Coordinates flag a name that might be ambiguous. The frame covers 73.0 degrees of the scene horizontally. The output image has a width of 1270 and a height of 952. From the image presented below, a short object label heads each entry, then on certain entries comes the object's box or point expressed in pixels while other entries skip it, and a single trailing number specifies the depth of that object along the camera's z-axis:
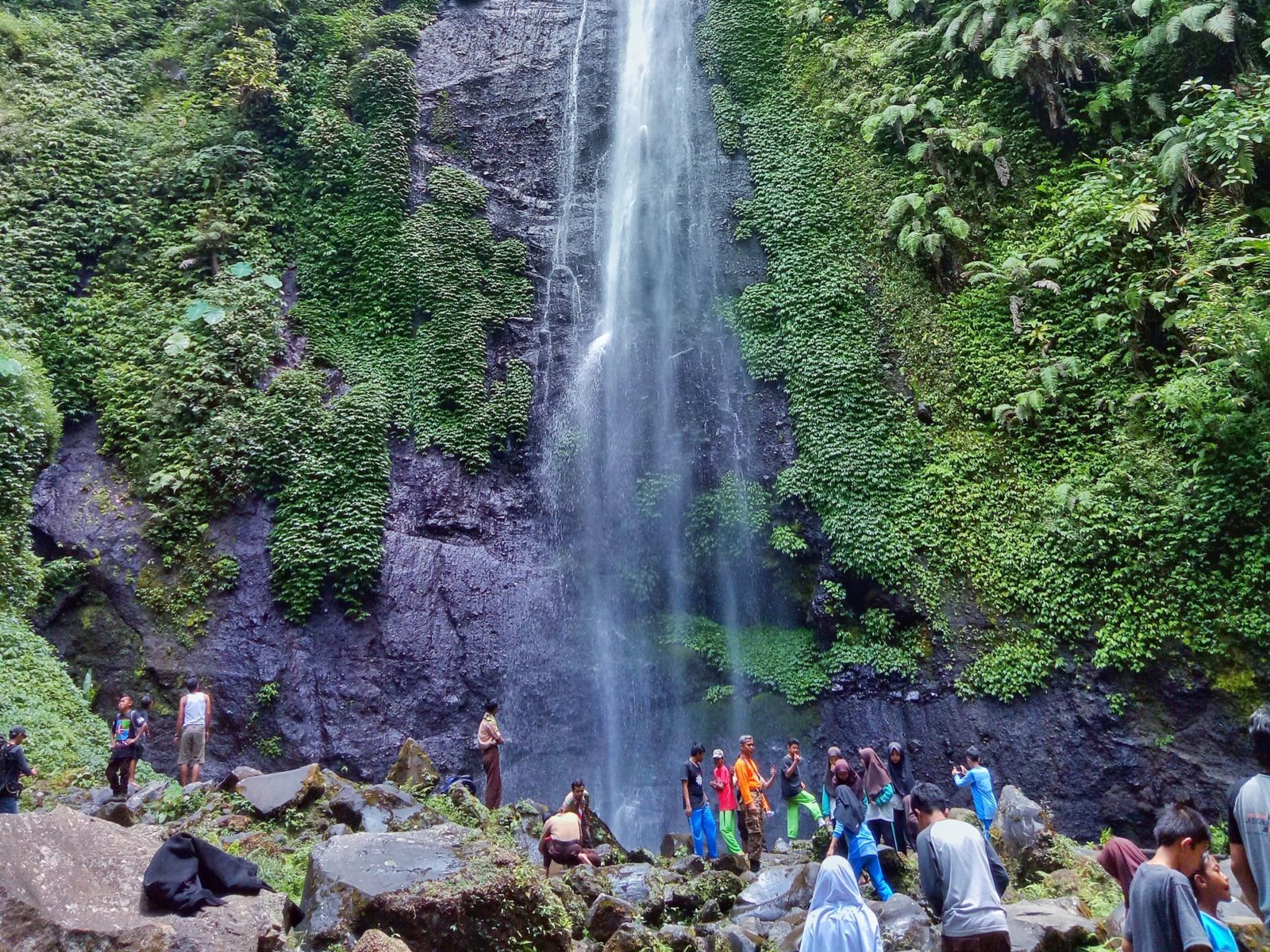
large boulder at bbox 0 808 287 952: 4.42
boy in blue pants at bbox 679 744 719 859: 10.03
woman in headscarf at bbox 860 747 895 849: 8.67
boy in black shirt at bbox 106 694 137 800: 10.14
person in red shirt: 9.79
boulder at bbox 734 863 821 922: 7.72
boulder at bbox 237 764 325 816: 9.23
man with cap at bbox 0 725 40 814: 8.30
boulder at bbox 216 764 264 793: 10.09
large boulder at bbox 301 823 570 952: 5.20
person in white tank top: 11.11
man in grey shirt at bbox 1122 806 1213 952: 3.48
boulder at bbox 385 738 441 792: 10.77
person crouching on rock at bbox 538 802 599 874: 8.18
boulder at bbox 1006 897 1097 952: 5.81
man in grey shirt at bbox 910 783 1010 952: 4.34
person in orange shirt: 9.88
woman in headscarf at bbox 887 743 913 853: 9.35
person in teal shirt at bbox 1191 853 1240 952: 3.89
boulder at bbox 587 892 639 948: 6.52
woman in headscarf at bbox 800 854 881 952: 4.09
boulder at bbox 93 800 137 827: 7.80
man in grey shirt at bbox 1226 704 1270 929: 3.85
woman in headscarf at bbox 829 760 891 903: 7.31
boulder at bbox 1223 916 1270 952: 5.17
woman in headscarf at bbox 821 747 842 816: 10.15
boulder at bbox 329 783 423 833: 8.27
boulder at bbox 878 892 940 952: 6.29
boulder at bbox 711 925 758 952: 6.32
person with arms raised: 9.24
